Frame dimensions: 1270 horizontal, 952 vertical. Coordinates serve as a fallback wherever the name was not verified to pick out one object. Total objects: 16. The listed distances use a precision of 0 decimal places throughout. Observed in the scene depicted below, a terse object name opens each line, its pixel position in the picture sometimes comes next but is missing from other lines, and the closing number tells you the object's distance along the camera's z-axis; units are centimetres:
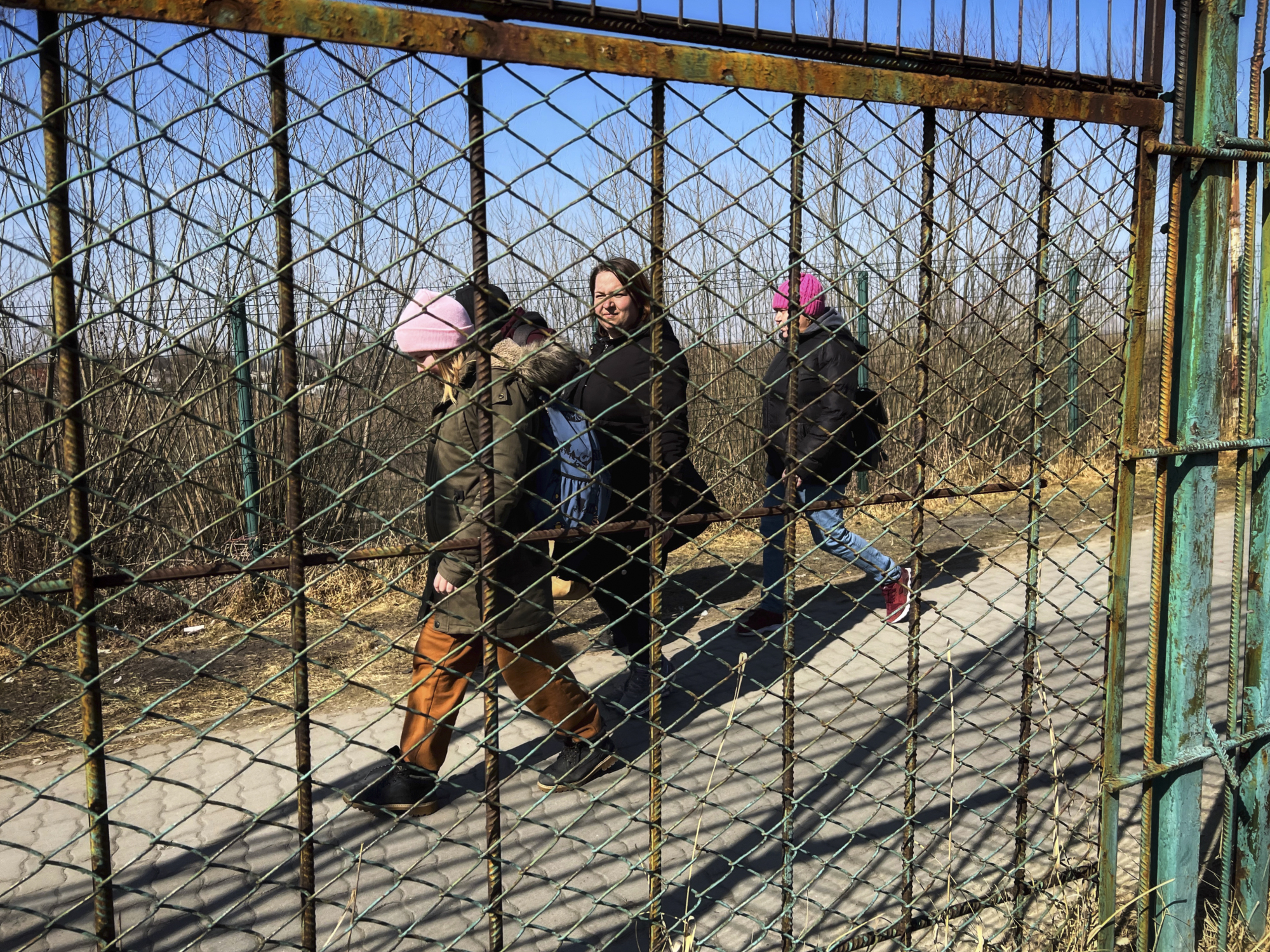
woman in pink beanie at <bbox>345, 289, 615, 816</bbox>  281
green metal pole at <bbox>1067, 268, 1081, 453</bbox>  1057
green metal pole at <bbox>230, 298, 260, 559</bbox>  605
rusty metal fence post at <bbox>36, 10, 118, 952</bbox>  142
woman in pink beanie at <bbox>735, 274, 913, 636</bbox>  502
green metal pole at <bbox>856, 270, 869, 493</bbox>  917
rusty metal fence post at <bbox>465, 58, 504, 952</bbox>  174
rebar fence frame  172
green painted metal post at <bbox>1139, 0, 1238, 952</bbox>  225
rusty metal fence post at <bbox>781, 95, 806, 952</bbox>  208
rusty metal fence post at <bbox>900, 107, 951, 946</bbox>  222
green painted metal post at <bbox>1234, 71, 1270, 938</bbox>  249
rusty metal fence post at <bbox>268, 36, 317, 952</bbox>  158
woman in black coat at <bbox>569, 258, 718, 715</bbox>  424
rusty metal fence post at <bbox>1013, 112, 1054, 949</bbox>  240
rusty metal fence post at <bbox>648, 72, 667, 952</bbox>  195
